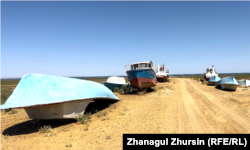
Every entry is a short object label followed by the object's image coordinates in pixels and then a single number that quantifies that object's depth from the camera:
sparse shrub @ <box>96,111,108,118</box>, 7.97
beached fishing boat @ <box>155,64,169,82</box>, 29.03
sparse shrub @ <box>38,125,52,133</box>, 5.85
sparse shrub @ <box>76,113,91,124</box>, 6.78
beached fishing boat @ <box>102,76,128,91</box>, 19.29
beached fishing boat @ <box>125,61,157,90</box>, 14.33
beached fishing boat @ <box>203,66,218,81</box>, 27.56
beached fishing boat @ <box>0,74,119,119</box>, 5.53
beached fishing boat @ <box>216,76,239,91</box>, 15.82
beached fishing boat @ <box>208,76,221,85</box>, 21.31
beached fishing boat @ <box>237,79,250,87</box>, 19.58
